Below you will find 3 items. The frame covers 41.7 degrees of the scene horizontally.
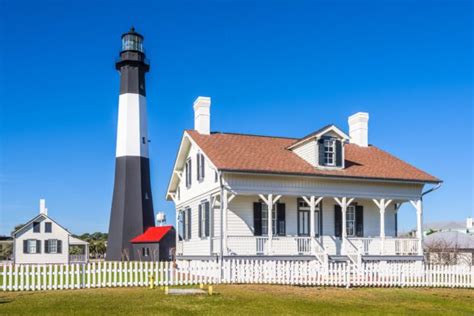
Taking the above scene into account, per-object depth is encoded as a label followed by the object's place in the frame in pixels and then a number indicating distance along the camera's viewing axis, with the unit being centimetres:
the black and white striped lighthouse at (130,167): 4247
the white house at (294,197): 2498
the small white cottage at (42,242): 5284
